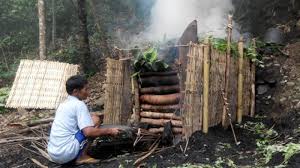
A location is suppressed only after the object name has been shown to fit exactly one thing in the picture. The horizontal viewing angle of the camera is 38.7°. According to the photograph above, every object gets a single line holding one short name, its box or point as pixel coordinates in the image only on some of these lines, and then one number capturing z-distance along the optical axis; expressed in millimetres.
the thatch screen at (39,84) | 11031
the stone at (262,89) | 9047
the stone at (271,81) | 9016
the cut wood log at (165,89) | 7809
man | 6000
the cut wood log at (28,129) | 8633
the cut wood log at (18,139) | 8109
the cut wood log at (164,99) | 7688
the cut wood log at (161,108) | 7652
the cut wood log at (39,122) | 9009
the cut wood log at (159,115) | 7551
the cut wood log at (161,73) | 7867
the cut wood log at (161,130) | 7297
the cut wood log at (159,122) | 7379
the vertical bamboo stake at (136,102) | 8027
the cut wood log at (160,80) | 7852
